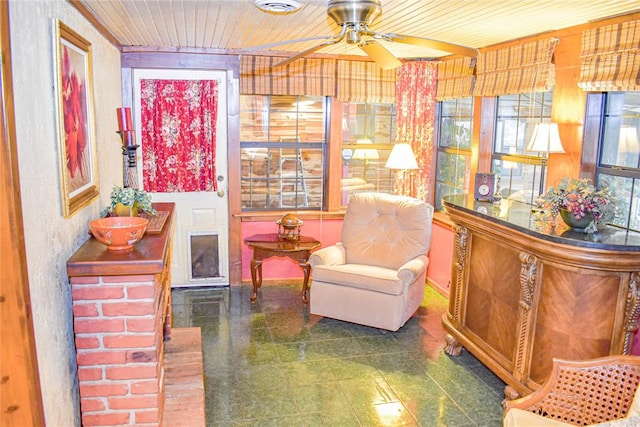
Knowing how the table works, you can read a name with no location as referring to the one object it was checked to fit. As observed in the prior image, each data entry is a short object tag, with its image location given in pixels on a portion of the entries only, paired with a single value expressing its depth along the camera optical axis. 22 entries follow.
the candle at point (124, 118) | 2.93
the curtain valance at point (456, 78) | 4.52
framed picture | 2.26
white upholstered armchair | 4.03
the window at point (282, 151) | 5.14
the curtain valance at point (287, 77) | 4.87
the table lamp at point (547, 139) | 3.37
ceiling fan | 2.14
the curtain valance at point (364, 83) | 5.03
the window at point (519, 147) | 4.04
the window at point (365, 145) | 5.36
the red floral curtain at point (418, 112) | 5.10
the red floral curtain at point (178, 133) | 4.79
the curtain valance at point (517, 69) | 3.62
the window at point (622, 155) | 3.22
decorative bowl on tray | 2.29
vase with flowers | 2.78
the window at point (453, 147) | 4.93
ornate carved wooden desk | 2.59
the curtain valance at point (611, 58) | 2.95
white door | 4.98
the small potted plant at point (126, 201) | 2.74
